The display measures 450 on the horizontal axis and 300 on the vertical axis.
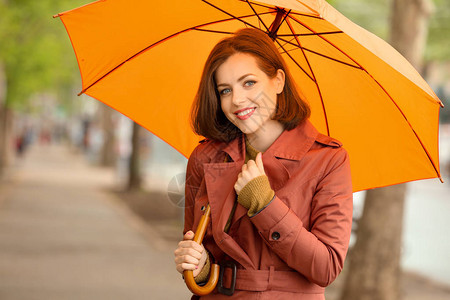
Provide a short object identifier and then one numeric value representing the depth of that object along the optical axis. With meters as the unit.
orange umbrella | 2.98
